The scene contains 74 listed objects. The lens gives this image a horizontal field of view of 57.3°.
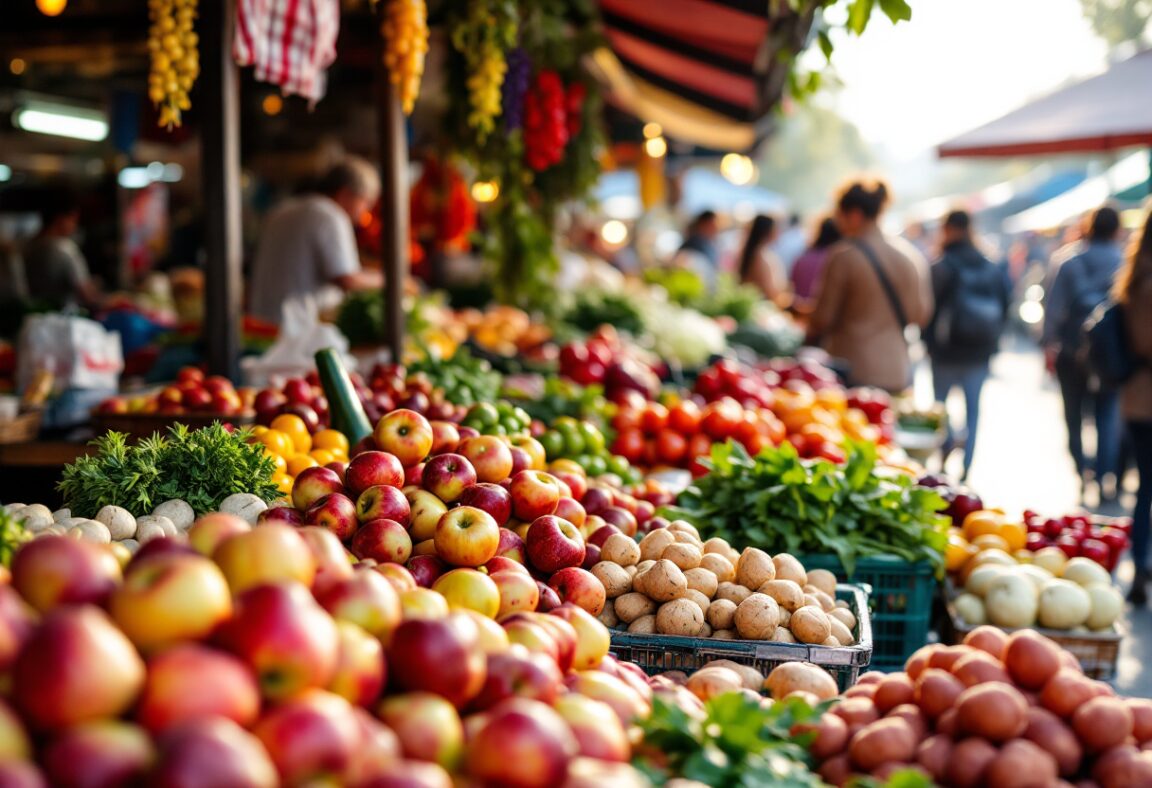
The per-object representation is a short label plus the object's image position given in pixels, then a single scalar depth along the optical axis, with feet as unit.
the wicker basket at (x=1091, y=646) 13.67
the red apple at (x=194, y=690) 4.65
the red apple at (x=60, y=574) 5.37
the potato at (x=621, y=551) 10.40
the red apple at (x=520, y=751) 5.00
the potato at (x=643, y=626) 9.60
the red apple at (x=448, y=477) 9.89
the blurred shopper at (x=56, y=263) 34.58
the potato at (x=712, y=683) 7.65
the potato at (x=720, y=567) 10.43
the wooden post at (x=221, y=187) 15.55
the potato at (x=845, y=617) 10.23
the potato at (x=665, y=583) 9.76
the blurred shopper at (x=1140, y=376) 20.72
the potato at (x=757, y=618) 9.36
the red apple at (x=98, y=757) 4.31
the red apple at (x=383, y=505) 9.18
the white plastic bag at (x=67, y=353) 18.19
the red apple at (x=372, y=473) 9.68
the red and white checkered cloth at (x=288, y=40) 14.74
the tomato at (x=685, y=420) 18.15
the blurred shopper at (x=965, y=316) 28.71
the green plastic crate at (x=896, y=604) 12.73
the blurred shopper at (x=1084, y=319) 29.09
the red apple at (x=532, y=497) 10.14
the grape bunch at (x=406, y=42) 16.22
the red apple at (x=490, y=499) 9.75
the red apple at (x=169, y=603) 5.02
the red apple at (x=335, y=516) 9.06
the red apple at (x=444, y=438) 11.32
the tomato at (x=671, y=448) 17.75
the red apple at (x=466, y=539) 8.75
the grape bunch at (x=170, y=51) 13.84
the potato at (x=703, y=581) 10.03
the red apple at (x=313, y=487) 9.79
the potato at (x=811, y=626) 9.39
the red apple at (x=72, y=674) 4.50
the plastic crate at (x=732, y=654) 9.15
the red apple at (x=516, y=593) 8.15
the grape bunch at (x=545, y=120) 23.03
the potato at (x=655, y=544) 10.64
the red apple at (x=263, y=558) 5.70
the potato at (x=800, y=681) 8.17
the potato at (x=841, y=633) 9.74
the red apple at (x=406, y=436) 10.61
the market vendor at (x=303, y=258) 21.86
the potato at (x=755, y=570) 10.21
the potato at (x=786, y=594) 9.86
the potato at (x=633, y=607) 9.80
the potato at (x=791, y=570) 10.66
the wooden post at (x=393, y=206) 19.99
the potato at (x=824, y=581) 11.01
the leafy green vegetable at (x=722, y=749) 5.82
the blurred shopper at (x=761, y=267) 41.55
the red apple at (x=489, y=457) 10.61
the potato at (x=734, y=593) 9.95
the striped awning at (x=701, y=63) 25.36
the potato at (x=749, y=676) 8.56
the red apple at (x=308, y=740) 4.68
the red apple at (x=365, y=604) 5.94
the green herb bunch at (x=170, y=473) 9.68
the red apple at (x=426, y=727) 5.27
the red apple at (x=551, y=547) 9.55
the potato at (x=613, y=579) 10.07
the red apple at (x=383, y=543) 8.80
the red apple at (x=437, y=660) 5.64
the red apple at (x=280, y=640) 5.01
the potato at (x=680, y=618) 9.45
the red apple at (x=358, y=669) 5.36
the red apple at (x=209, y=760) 4.20
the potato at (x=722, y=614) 9.67
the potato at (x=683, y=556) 10.36
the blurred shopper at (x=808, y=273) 38.55
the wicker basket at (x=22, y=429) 15.40
